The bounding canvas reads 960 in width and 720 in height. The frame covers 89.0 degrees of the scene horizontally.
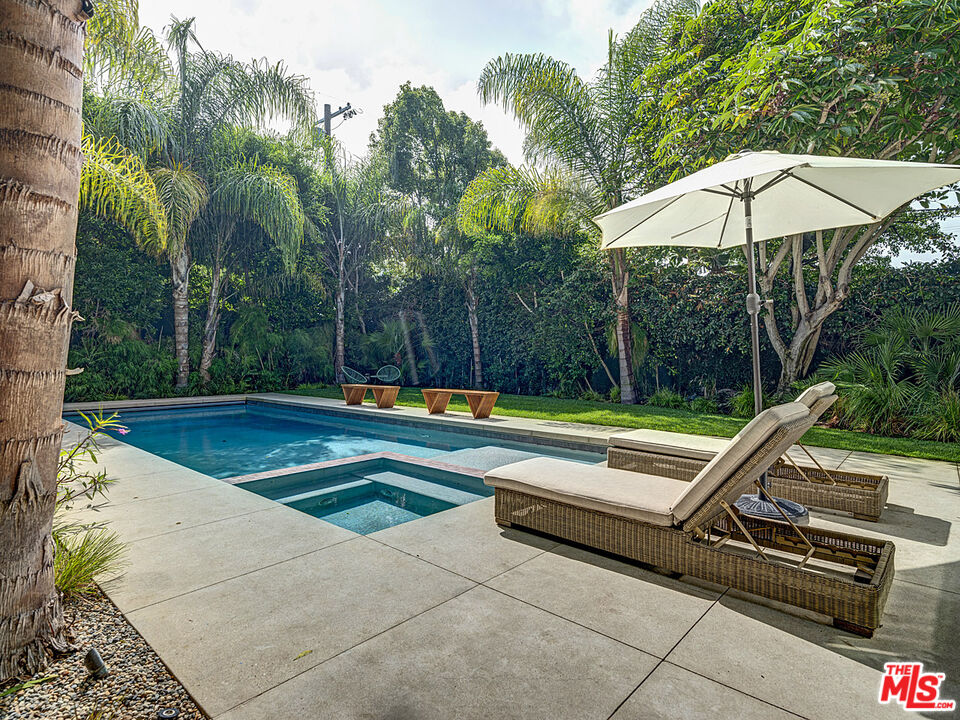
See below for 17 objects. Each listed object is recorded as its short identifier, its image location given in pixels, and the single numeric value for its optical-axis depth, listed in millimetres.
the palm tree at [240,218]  12273
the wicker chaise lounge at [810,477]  3340
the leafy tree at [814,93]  5070
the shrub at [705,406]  9172
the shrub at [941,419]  5992
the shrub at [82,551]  2312
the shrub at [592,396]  11414
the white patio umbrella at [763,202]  2879
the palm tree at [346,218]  15188
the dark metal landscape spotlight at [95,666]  1738
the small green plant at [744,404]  8414
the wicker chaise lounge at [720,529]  2094
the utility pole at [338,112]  20344
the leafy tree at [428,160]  14867
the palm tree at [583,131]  9508
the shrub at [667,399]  9883
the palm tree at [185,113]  10852
